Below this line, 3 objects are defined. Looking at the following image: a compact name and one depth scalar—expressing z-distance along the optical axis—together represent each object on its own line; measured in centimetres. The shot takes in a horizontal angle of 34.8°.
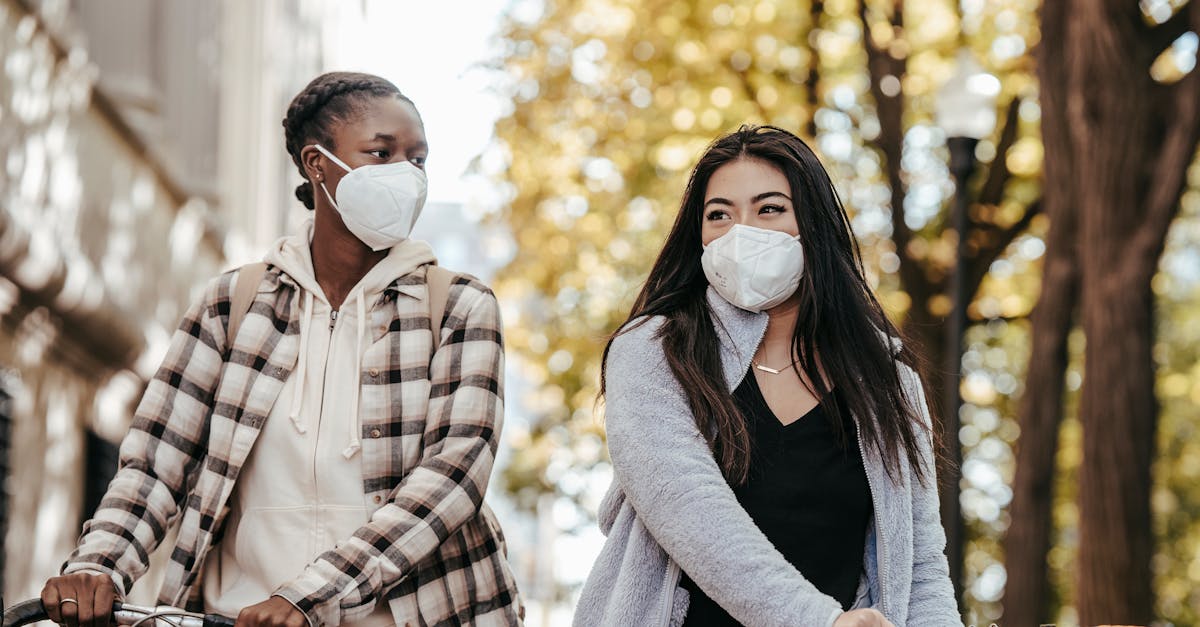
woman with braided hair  429
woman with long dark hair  388
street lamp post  1413
